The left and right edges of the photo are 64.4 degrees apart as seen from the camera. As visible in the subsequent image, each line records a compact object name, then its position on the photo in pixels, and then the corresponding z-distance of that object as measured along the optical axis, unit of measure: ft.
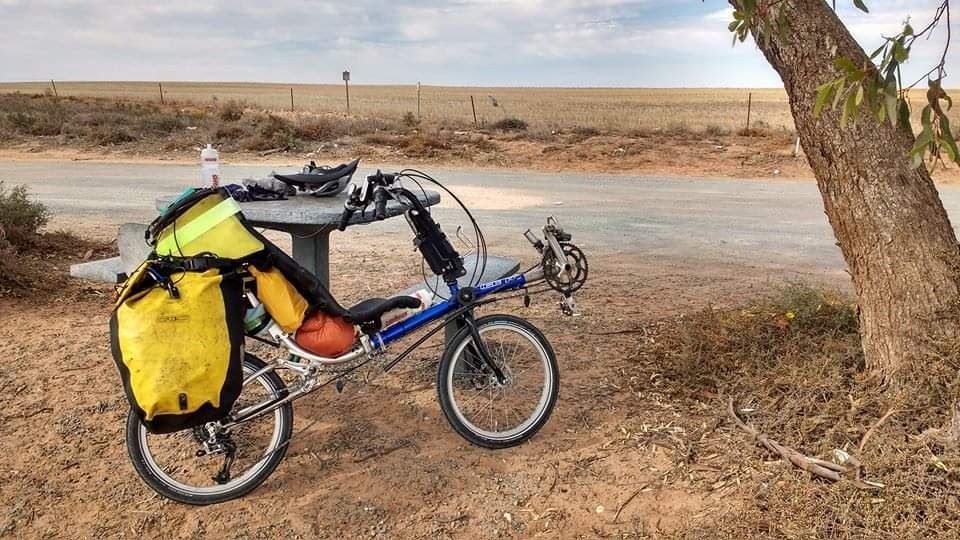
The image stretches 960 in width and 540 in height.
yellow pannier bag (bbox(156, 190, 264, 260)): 9.50
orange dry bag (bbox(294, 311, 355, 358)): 10.59
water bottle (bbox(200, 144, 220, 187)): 14.14
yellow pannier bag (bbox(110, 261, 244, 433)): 8.87
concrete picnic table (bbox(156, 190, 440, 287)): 11.71
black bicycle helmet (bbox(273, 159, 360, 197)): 14.19
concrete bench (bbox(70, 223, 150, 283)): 13.17
